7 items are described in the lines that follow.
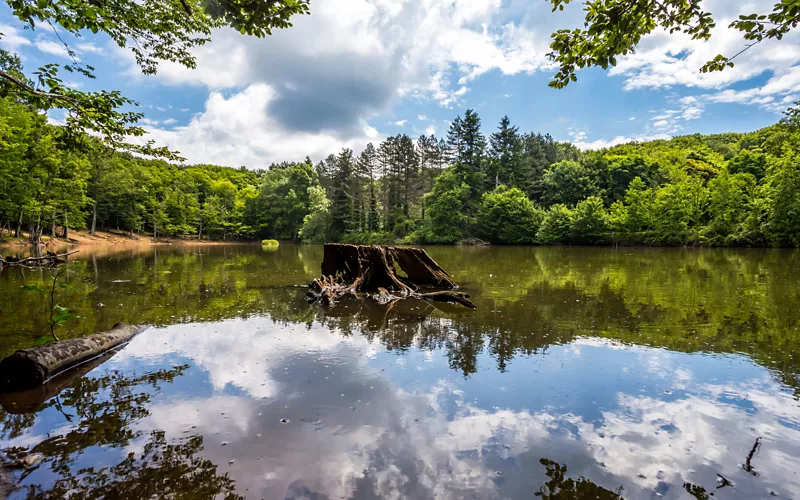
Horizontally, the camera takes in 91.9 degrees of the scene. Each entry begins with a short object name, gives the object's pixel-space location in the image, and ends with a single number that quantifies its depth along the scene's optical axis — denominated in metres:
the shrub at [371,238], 64.50
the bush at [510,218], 56.91
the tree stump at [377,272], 12.77
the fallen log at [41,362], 4.88
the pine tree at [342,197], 68.81
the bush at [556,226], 52.19
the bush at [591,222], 50.06
